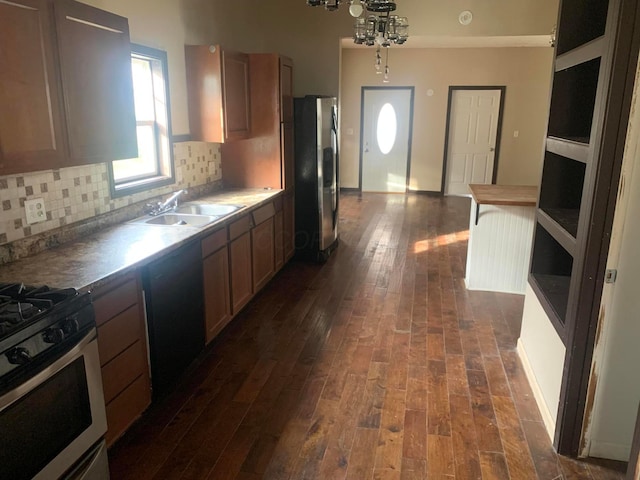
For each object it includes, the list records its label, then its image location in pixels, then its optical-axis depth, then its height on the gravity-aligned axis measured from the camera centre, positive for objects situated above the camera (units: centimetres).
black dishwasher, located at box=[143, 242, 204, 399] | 242 -100
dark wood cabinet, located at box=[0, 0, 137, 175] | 176 +16
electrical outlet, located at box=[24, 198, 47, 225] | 232 -42
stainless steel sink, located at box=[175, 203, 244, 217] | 363 -61
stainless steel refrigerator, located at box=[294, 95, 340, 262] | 473 -47
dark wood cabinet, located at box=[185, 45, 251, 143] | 367 +26
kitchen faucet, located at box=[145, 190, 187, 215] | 329 -55
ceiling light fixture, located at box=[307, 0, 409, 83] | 428 +86
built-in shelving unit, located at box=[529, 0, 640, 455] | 186 -23
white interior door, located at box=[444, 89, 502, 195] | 854 -17
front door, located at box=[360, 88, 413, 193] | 882 -21
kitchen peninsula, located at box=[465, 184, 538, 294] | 411 -97
